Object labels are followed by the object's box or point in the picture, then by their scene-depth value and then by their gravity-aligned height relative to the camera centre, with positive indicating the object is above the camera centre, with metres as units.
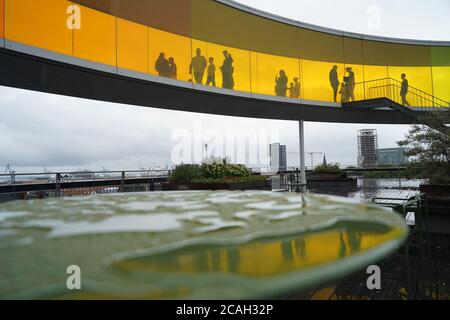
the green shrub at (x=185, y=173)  7.30 -0.04
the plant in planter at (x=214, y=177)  6.73 -0.16
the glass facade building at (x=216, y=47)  6.01 +3.83
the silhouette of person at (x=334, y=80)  11.80 +3.61
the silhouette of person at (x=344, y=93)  11.88 +3.08
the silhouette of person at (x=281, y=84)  10.59 +3.18
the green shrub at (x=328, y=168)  12.96 +0.01
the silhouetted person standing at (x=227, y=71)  9.29 +3.27
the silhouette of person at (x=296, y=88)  10.97 +3.09
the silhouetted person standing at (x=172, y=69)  7.95 +2.86
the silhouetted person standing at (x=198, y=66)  8.52 +3.16
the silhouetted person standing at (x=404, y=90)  12.78 +3.41
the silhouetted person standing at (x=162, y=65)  7.71 +2.89
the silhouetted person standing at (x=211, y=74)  8.83 +3.02
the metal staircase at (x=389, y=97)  11.28 +3.04
